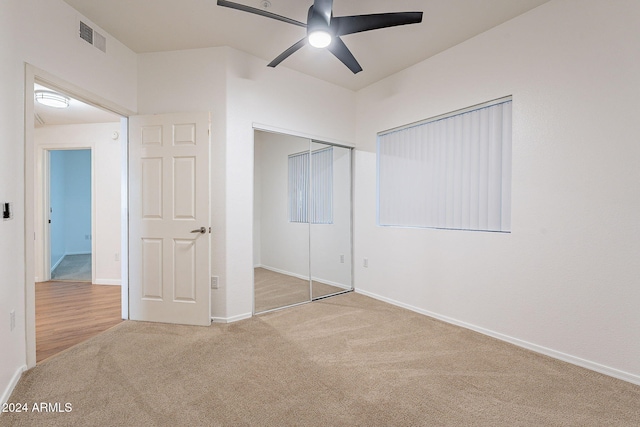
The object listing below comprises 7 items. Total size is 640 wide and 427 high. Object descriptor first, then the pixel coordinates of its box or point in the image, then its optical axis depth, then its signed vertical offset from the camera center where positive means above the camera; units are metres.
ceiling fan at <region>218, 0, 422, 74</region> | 1.98 +1.30
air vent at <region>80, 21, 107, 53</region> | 2.60 +1.52
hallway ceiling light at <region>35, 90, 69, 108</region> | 3.61 +1.33
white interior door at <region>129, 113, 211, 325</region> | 3.04 -0.11
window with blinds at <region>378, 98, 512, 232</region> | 2.83 +0.41
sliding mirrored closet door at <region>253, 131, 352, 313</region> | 3.67 -0.16
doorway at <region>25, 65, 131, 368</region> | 4.79 +0.40
